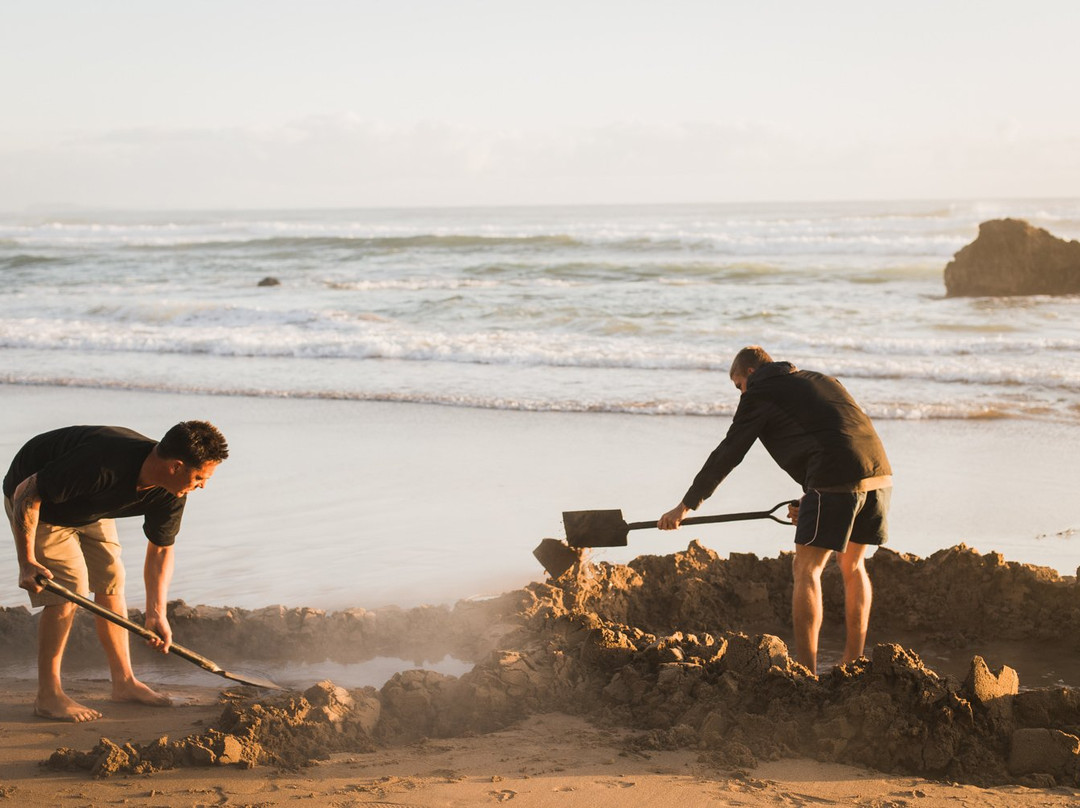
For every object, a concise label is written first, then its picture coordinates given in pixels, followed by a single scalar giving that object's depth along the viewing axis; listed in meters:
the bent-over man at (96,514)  3.79
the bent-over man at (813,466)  4.54
